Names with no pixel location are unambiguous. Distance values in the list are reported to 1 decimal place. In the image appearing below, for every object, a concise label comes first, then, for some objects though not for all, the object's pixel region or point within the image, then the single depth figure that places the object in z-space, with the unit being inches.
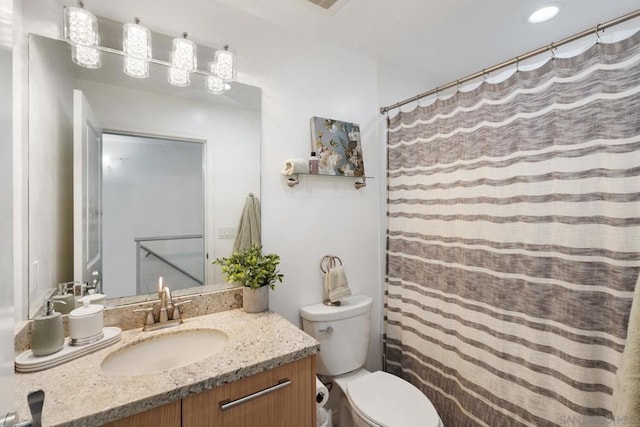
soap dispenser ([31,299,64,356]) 36.7
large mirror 42.9
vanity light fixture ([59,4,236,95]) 44.3
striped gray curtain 40.5
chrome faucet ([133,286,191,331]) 47.7
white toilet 49.1
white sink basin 42.4
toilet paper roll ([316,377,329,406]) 49.9
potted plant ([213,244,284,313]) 53.7
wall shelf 63.1
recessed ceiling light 57.1
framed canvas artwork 66.3
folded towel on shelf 60.8
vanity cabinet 32.2
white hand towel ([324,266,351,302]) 63.5
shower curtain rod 38.5
